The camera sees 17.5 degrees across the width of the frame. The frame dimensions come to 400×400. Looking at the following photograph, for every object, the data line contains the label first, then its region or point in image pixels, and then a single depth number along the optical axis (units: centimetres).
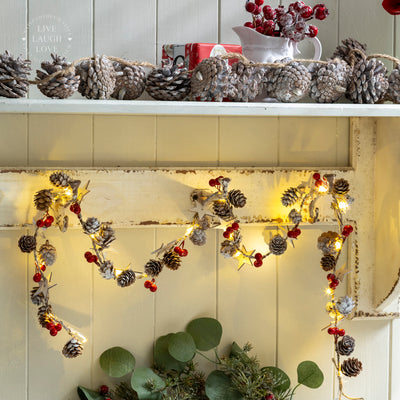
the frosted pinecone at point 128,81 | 200
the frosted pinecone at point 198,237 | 216
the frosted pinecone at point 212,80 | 198
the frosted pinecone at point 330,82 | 204
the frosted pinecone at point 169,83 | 199
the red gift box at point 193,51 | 207
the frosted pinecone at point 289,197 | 218
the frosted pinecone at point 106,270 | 212
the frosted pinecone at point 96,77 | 196
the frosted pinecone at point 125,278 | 212
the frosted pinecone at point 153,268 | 213
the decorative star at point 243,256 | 218
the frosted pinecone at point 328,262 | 219
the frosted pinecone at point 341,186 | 217
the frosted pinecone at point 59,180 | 210
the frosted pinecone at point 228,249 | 216
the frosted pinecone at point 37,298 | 212
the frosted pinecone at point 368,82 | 204
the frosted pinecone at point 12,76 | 192
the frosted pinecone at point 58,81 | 194
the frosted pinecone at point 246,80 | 200
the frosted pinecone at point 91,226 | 210
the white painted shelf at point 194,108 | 193
